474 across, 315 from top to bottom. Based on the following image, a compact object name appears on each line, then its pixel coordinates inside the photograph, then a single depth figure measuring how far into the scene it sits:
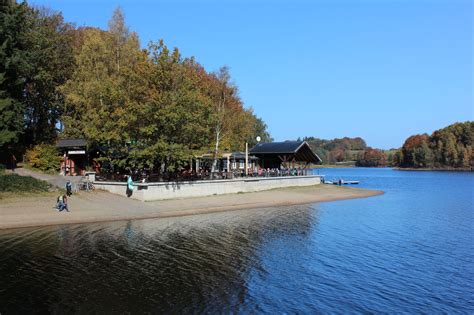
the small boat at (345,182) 75.62
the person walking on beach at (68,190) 34.41
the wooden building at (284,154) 59.41
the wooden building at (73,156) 48.91
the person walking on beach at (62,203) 29.78
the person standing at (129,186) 35.81
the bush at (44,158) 48.22
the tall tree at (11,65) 42.22
